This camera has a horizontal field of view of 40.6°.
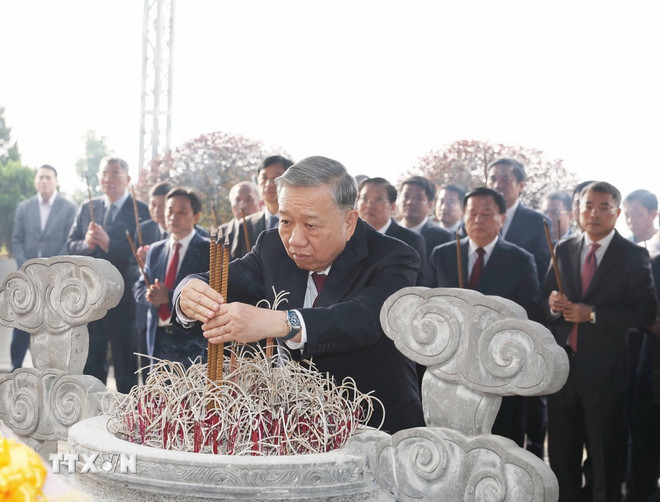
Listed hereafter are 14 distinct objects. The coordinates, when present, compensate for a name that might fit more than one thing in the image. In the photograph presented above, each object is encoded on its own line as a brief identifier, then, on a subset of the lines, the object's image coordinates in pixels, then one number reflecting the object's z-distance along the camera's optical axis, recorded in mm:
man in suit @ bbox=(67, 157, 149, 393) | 7242
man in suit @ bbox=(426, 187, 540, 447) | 5289
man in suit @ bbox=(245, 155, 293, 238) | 6195
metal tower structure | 14445
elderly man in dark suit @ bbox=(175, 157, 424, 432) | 2520
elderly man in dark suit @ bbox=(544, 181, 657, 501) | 4914
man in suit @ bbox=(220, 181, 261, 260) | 6677
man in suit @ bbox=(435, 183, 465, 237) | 7836
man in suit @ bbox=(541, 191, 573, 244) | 8094
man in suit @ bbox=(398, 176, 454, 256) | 6820
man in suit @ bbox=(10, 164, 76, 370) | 8844
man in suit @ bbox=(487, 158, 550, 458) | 5816
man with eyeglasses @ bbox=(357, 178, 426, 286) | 6105
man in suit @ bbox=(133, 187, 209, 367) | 5969
